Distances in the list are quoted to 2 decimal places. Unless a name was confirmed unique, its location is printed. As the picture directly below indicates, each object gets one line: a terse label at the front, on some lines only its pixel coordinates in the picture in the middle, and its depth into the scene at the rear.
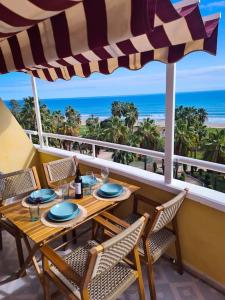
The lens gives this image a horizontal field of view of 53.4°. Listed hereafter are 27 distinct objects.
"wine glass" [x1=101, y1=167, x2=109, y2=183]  2.40
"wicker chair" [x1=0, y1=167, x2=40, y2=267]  2.29
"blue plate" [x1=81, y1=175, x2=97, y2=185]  2.34
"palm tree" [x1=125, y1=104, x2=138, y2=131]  31.47
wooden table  1.58
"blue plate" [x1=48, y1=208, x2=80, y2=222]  1.72
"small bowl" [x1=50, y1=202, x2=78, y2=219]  1.74
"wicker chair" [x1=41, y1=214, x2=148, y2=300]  1.28
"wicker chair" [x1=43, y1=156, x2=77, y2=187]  2.69
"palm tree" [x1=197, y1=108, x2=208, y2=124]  31.27
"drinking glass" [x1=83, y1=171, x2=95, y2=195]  2.20
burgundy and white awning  1.10
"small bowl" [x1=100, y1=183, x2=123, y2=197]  2.12
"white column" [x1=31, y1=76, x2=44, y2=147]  3.71
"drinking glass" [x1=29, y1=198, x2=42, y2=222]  1.77
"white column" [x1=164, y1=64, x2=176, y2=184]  2.05
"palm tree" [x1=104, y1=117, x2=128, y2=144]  21.45
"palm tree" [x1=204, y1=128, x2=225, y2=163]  16.78
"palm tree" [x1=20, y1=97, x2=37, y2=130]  25.89
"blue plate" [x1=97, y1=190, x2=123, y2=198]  2.11
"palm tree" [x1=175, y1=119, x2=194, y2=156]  19.91
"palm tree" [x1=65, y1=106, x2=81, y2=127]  29.72
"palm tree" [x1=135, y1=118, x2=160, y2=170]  21.09
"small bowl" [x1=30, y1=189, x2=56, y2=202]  2.08
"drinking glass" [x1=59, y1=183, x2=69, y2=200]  2.16
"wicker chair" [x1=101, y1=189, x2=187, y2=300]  1.70
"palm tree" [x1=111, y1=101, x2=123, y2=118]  37.41
